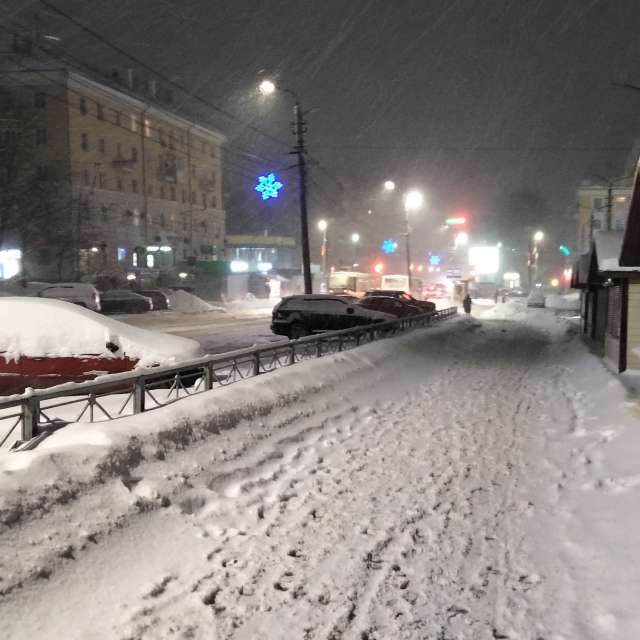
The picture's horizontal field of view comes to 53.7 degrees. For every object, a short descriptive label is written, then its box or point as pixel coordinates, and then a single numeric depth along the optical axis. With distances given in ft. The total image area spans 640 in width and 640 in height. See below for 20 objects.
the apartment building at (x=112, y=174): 160.15
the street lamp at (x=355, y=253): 349.00
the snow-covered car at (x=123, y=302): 131.64
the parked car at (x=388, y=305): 91.81
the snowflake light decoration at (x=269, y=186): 71.82
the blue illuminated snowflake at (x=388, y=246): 169.45
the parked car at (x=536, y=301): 188.96
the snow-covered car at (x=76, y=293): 103.91
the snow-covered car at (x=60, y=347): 31.60
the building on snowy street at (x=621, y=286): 49.39
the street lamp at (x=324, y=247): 178.45
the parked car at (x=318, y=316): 72.54
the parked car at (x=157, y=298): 142.41
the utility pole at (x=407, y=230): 146.98
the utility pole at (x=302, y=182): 79.77
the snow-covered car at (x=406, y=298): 113.70
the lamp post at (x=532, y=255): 254.18
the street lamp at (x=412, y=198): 140.38
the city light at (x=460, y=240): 314.90
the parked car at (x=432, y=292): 222.11
